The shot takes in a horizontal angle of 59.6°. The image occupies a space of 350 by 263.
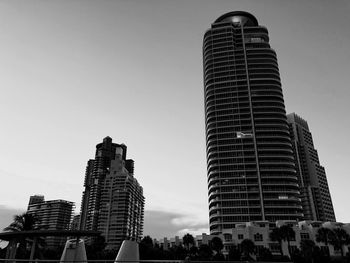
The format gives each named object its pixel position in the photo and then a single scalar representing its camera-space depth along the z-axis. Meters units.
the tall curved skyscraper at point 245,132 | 137.50
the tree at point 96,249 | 81.31
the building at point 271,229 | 100.06
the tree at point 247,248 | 87.50
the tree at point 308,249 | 76.12
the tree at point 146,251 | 86.95
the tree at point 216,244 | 97.06
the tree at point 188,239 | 104.50
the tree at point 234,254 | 88.69
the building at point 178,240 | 113.94
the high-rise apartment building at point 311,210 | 191.27
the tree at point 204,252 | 88.75
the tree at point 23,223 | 39.74
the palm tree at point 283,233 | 88.06
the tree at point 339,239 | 84.19
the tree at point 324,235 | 87.47
